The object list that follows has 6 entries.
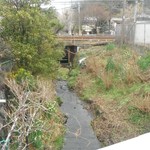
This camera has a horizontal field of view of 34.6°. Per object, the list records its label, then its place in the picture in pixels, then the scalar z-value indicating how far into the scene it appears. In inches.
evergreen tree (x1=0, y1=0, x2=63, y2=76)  378.9
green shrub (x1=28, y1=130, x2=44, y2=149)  262.5
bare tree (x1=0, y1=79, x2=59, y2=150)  189.4
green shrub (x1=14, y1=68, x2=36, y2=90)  317.6
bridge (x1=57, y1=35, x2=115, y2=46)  957.6
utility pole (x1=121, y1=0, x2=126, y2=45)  794.3
